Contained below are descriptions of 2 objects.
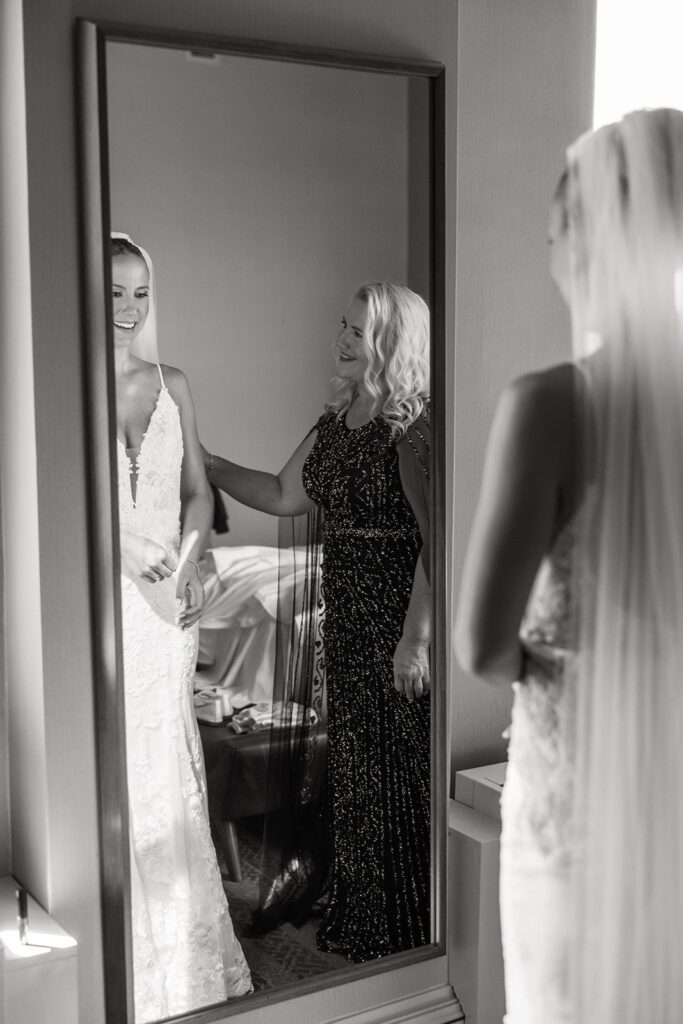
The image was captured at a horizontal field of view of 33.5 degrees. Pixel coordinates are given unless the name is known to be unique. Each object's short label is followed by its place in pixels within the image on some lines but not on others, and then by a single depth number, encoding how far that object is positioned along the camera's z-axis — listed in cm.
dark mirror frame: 205
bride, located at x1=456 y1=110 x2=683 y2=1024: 142
